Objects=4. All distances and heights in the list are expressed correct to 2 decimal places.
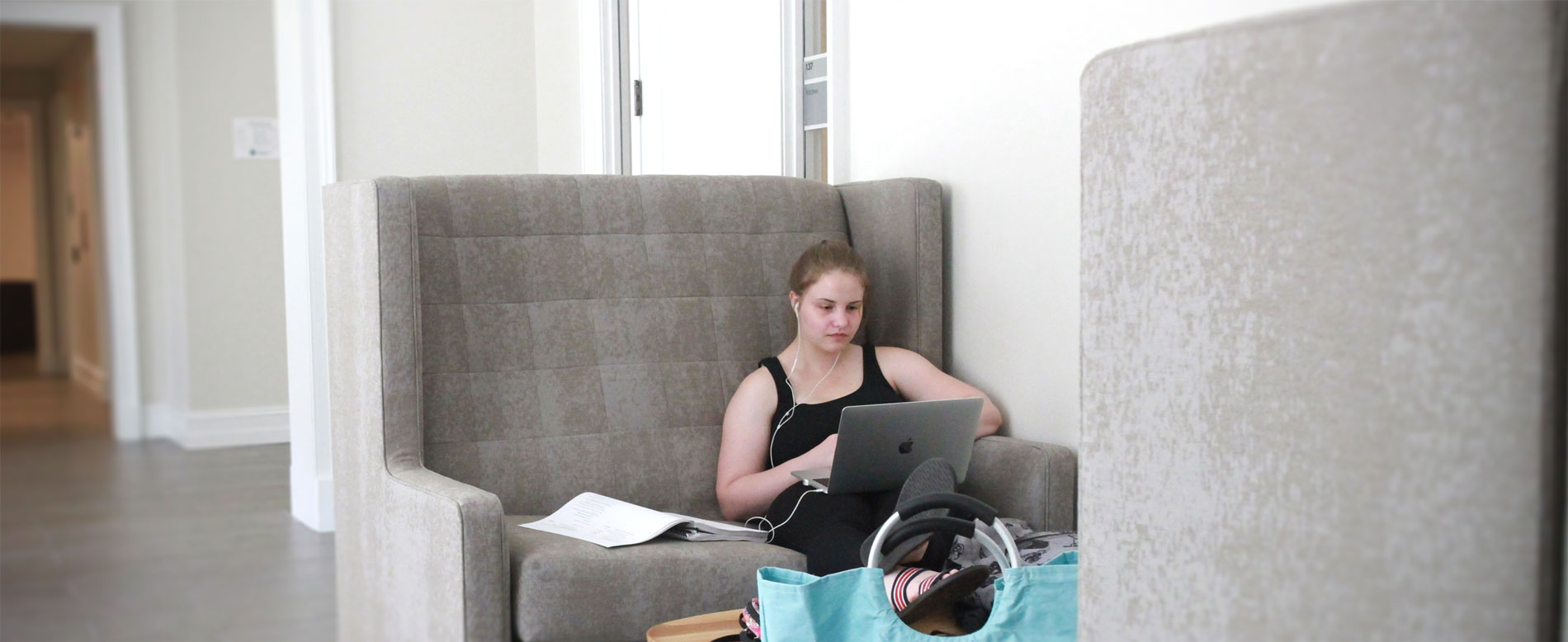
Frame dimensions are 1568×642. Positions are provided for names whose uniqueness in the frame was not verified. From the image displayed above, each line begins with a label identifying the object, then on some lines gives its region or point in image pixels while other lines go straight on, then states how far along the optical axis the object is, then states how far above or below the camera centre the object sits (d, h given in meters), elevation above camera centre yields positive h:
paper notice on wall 5.81 +0.37
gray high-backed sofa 1.90 -0.28
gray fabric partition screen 0.80 -0.08
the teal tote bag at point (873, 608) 1.43 -0.45
